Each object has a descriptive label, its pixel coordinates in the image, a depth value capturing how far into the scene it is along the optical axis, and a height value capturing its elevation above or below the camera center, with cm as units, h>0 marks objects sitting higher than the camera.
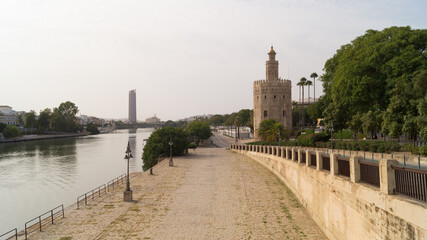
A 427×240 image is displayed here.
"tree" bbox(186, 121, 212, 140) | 7788 -42
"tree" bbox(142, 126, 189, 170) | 4747 -242
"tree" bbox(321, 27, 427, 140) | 2392 +479
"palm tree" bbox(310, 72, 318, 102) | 7861 +1397
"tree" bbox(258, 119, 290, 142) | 5313 -44
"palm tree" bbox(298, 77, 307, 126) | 8038 +1279
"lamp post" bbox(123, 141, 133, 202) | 2025 -445
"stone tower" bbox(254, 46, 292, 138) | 7425 +714
